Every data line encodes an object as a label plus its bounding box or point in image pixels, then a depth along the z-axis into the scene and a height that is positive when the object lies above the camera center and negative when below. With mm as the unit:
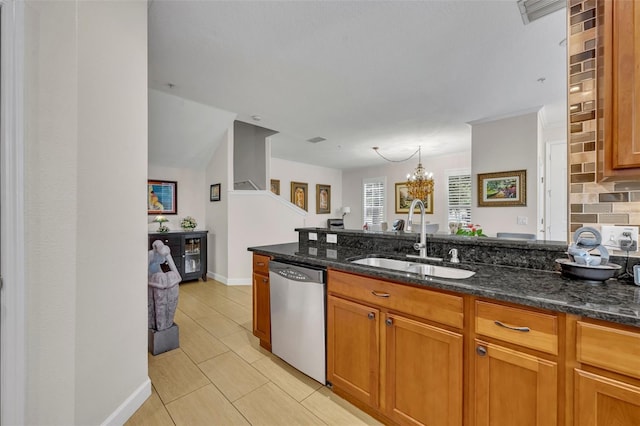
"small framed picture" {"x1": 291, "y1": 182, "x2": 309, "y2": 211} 7623 +544
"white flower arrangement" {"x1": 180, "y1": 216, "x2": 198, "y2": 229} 4594 -187
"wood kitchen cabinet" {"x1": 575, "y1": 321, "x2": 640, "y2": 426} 869 -564
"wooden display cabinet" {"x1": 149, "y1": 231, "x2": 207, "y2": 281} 4227 -640
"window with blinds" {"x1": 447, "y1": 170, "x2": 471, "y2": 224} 6676 +422
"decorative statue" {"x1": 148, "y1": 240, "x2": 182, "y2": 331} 2342 -704
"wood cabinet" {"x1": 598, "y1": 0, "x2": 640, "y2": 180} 1062 +507
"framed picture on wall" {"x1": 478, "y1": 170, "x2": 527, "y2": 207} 3938 +360
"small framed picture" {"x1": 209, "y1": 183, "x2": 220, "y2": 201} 4598 +359
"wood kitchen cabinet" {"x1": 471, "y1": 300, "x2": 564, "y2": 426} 1011 -632
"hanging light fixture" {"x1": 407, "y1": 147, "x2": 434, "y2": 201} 5180 +566
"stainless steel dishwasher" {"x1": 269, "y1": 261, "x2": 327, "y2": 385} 1818 -753
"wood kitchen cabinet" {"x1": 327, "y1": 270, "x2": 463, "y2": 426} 1258 -749
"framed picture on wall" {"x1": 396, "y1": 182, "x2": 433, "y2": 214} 7581 +407
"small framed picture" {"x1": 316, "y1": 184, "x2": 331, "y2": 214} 8422 +432
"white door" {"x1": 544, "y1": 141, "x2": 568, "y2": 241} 4301 +180
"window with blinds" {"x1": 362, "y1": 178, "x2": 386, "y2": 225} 8250 +392
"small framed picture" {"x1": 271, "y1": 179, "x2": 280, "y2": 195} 7062 +712
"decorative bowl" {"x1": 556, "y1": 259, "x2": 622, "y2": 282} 1206 -276
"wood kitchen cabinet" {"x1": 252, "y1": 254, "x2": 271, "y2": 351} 2273 -781
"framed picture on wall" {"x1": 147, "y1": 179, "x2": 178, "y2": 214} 4531 +276
